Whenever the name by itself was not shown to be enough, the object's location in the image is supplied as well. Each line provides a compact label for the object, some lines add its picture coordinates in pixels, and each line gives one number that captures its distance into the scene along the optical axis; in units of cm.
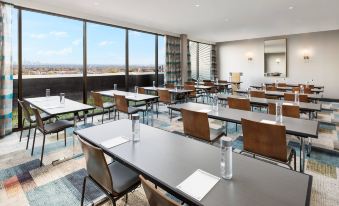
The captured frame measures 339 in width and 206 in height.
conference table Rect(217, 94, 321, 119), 312
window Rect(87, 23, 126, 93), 586
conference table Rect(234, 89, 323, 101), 434
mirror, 918
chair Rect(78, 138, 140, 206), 136
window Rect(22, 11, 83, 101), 463
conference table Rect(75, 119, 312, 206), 95
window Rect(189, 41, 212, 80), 1000
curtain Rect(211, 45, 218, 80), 1109
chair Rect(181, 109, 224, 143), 239
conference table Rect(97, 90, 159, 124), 424
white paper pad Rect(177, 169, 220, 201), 98
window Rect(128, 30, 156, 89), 669
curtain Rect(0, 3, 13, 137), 392
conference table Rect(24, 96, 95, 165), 289
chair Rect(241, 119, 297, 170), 188
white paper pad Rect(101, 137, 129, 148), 159
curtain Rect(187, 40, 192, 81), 889
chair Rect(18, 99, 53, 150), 322
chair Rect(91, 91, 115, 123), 455
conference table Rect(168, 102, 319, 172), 196
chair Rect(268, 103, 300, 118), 285
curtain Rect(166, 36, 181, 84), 791
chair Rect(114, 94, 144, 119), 406
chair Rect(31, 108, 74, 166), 285
